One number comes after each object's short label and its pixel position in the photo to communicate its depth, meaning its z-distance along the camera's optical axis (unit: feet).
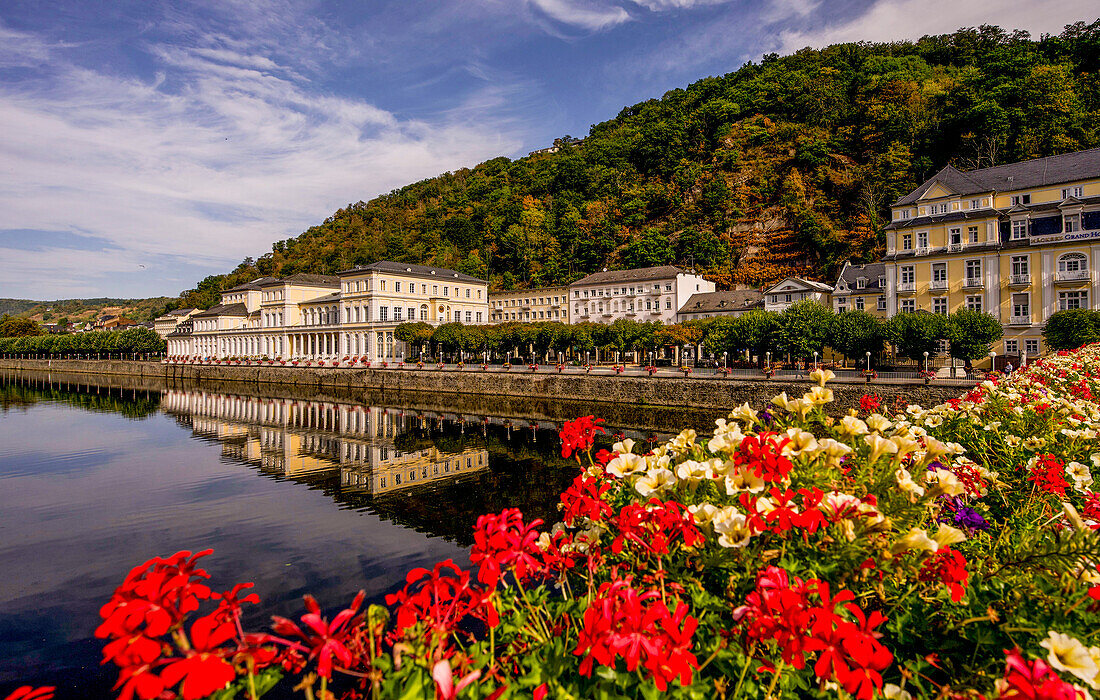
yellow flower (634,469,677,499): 8.85
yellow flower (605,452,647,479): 9.89
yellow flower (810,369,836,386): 12.20
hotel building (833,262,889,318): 149.07
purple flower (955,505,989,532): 9.66
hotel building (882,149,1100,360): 113.91
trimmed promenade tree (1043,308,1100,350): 96.22
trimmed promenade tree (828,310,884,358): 110.22
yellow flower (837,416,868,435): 9.32
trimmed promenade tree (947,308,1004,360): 102.55
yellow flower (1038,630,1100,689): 5.13
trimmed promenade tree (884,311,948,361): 103.45
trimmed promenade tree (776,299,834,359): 117.36
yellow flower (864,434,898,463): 8.14
